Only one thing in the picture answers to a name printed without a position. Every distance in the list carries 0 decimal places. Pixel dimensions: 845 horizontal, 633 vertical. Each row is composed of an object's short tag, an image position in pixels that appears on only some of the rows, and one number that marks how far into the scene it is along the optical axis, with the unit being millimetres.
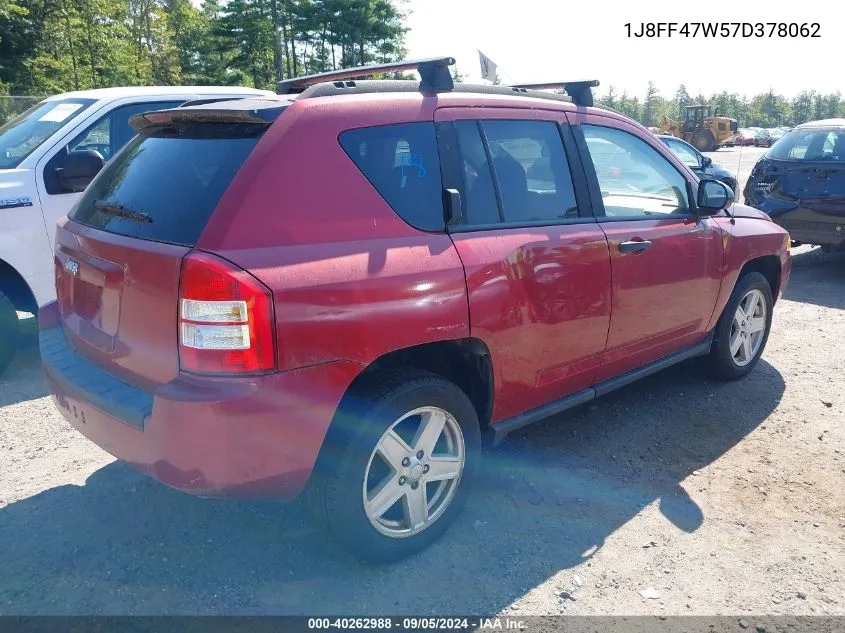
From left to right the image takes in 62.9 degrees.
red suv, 2340
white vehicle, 4707
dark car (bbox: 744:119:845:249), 7629
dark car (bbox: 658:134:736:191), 12266
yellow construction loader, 43906
